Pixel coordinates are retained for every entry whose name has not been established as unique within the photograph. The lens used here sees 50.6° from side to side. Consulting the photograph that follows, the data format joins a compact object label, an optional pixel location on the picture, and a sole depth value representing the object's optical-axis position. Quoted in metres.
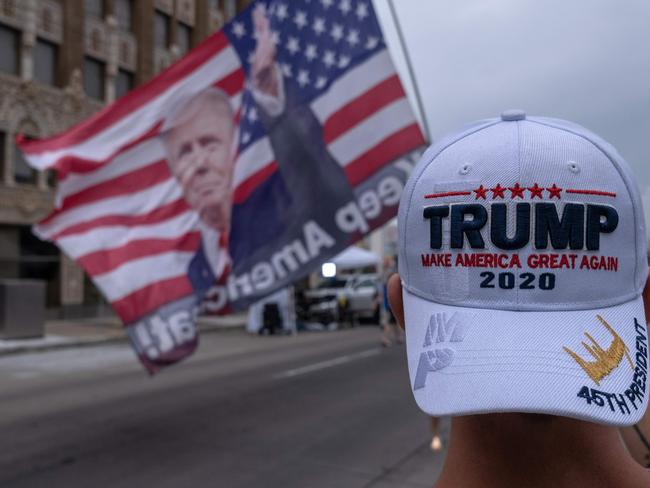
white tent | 22.28
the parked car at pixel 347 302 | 21.80
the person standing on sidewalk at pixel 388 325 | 15.21
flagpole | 4.32
